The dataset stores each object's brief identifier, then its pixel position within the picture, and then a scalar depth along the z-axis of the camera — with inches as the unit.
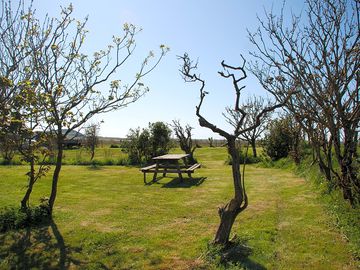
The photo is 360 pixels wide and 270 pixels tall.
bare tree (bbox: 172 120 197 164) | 1005.8
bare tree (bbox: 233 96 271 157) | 1057.7
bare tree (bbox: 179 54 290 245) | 217.3
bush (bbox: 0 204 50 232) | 283.1
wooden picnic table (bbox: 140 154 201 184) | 574.9
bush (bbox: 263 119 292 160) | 911.3
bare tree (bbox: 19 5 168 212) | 299.9
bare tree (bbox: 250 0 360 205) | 273.9
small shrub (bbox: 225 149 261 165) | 970.9
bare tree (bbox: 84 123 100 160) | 1068.6
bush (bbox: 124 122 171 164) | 973.5
